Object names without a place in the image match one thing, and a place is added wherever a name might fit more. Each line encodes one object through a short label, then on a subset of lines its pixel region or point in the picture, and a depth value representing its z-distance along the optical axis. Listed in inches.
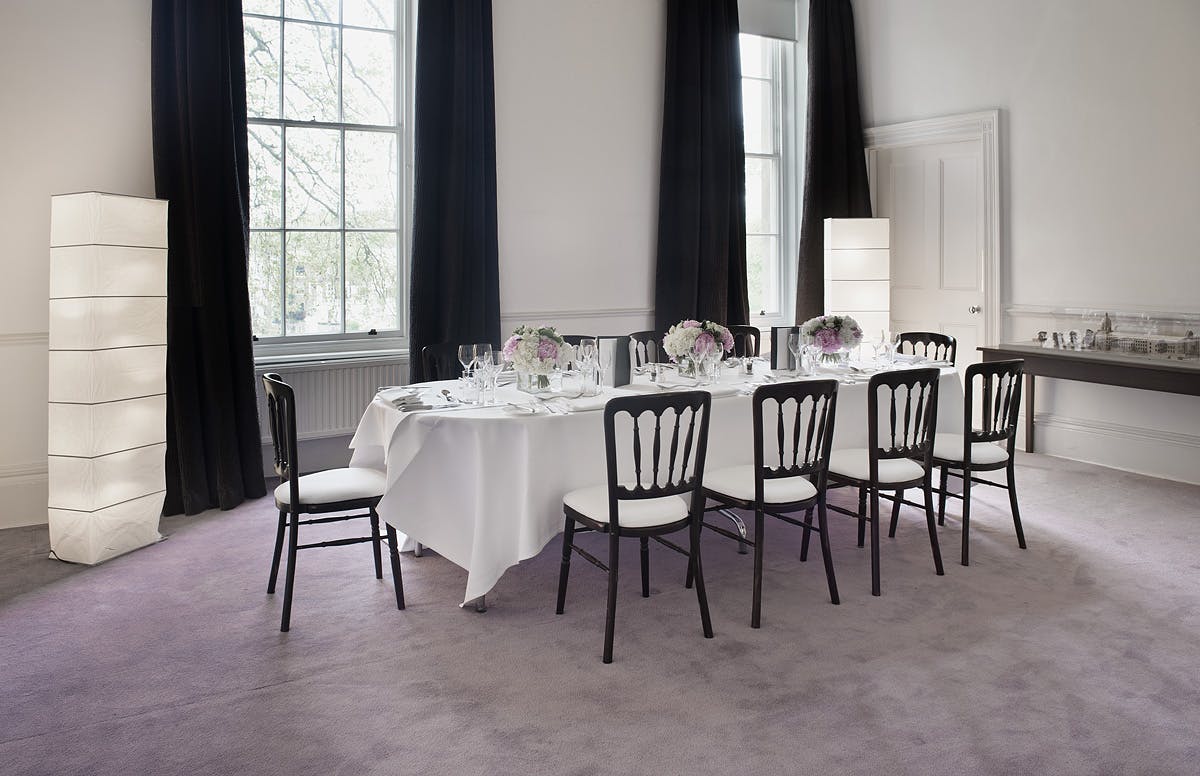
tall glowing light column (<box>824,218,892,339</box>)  287.4
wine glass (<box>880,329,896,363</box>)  204.4
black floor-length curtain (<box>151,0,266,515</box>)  205.6
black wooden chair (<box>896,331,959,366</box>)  217.3
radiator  234.4
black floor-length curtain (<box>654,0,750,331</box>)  281.9
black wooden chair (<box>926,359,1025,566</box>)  168.9
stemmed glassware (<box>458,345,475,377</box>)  159.8
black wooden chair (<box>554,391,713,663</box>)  127.7
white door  283.3
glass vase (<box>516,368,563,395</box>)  156.7
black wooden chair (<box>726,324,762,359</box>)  241.1
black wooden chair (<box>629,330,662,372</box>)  189.8
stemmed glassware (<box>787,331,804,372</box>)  185.6
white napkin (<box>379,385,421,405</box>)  157.8
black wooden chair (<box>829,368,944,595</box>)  153.2
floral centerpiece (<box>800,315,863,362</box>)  188.1
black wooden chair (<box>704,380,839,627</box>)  139.9
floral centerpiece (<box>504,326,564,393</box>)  151.1
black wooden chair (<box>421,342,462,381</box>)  190.1
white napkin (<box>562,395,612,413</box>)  149.9
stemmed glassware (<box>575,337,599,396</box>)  162.4
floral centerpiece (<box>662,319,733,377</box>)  171.3
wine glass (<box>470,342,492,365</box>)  157.1
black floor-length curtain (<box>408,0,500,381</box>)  238.2
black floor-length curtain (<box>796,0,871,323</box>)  307.0
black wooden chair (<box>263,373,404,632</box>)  140.4
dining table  142.6
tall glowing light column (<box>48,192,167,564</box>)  173.0
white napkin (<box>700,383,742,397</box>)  167.2
